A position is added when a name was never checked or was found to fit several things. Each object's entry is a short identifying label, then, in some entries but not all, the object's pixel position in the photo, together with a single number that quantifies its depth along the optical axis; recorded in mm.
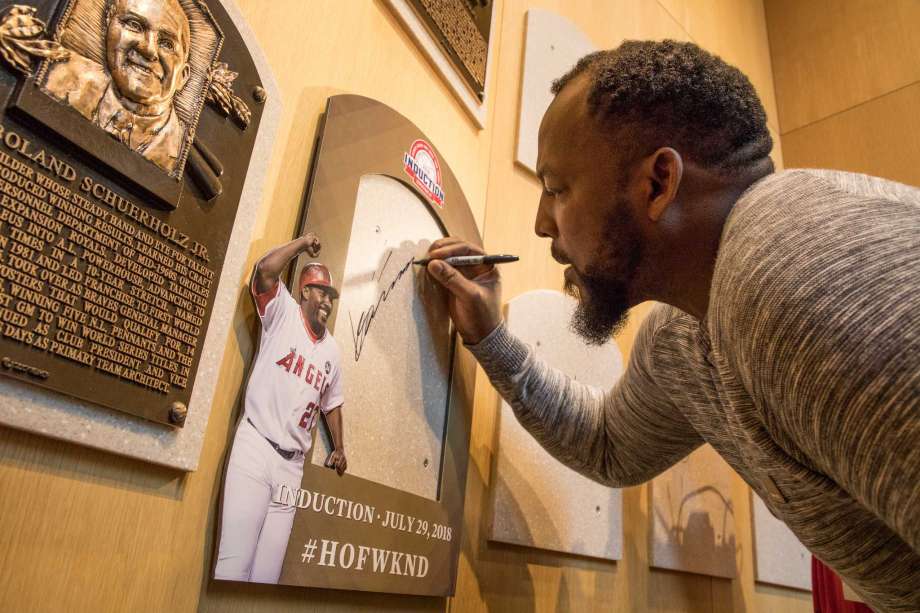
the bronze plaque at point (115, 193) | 487
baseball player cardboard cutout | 641
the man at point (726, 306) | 446
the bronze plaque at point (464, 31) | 1132
